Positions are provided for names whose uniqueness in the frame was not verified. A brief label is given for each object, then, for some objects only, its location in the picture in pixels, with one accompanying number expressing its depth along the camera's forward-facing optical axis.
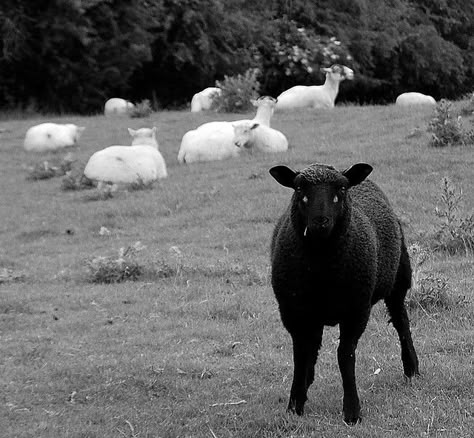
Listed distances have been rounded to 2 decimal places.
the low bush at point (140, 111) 24.52
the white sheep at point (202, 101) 25.43
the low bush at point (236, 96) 23.50
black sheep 5.17
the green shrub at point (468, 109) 17.26
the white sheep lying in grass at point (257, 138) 17.31
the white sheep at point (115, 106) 28.17
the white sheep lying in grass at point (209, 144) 17.47
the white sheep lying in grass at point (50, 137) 20.31
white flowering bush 34.22
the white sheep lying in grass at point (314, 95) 24.53
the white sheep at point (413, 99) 25.37
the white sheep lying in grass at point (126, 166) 15.87
